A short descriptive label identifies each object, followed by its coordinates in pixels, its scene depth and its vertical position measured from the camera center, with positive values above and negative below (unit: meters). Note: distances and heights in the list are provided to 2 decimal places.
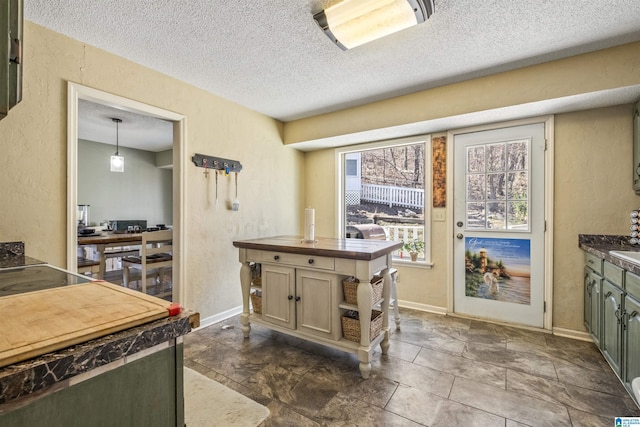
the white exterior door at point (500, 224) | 2.84 -0.09
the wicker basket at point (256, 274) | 2.78 -0.58
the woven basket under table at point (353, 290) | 2.21 -0.57
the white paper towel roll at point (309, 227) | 2.65 -0.12
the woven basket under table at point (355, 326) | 2.15 -0.83
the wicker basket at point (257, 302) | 2.69 -0.81
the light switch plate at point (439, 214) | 3.29 +0.01
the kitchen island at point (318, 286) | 2.07 -0.58
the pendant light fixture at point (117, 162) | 4.23 +0.73
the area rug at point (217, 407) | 1.65 -1.16
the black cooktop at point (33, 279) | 1.00 -0.26
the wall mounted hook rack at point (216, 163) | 2.89 +0.52
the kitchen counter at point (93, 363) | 0.54 -0.31
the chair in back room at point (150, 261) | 3.36 -0.58
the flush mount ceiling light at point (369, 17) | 1.70 +1.19
